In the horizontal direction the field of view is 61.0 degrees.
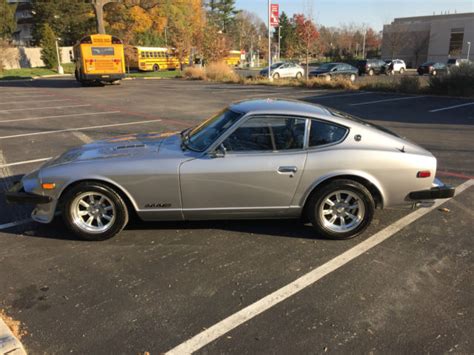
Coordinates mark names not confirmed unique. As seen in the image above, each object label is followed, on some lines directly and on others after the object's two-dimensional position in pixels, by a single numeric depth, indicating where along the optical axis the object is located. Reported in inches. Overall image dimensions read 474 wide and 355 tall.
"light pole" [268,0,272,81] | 1047.1
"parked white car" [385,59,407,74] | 1617.6
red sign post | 1053.8
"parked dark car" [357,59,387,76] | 1558.8
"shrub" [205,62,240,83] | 1195.6
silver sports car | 161.2
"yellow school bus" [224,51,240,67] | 2429.8
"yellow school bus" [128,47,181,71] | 1926.2
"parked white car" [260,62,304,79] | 1294.3
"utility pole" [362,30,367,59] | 3048.7
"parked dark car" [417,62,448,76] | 1603.8
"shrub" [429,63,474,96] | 729.0
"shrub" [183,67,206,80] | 1370.6
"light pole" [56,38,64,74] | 1877.5
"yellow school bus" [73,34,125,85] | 1050.7
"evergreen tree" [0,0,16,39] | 2330.3
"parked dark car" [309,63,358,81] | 1147.7
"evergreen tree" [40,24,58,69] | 1990.7
